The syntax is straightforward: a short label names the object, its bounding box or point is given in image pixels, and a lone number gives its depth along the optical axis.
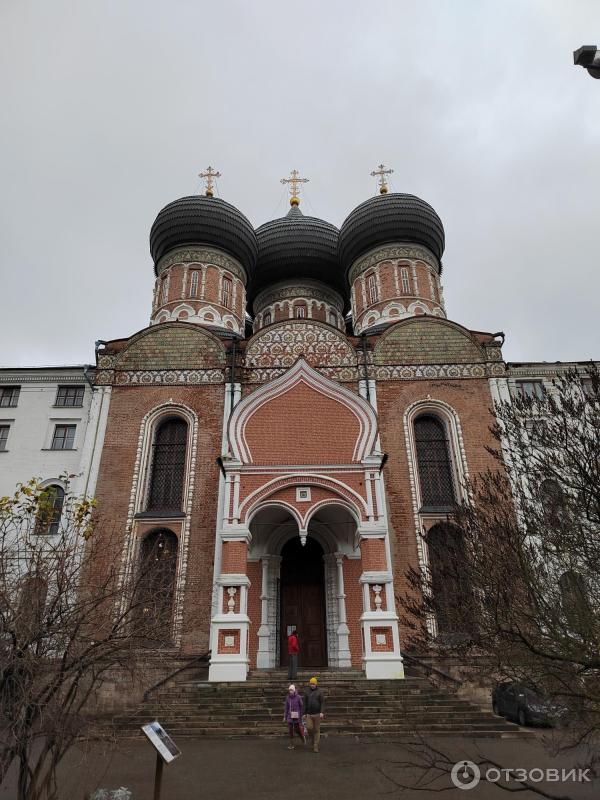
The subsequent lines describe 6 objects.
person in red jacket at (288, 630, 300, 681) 10.77
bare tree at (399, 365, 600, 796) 5.39
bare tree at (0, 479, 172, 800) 4.65
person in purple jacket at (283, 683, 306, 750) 8.52
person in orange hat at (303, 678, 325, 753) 8.05
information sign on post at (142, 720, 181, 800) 4.74
